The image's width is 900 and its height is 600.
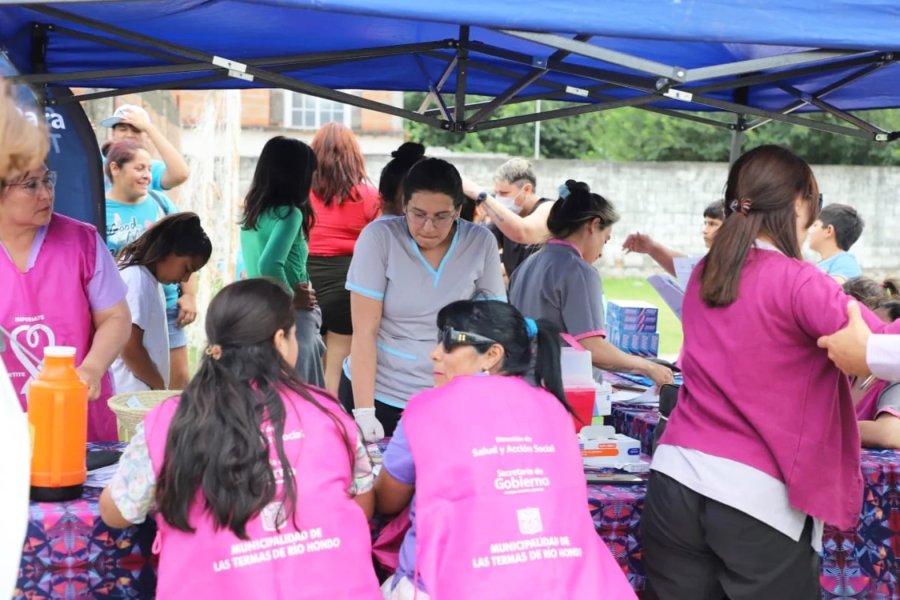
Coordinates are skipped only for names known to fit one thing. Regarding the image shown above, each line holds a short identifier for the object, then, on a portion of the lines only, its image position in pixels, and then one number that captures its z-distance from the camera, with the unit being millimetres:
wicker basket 2311
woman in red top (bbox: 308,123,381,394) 4992
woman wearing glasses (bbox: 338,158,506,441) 3057
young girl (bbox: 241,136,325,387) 4203
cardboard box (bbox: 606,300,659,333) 4266
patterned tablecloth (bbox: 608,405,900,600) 2682
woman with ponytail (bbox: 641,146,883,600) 2143
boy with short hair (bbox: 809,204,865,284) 5789
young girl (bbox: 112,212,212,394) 3420
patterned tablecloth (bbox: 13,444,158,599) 2072
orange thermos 2004
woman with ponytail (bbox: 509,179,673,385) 3404
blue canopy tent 2211
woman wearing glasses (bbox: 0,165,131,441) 2582
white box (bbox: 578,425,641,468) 2738
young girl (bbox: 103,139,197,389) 4641
